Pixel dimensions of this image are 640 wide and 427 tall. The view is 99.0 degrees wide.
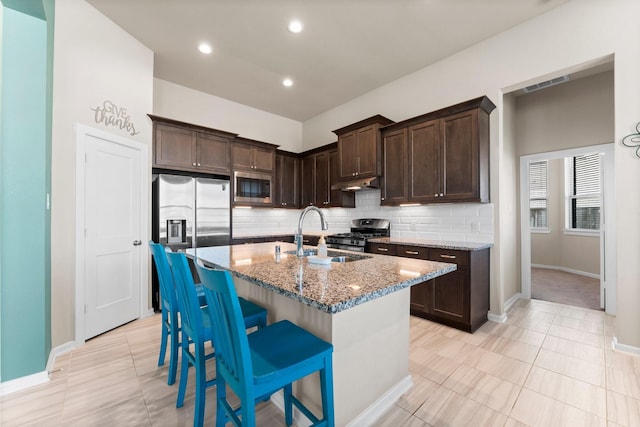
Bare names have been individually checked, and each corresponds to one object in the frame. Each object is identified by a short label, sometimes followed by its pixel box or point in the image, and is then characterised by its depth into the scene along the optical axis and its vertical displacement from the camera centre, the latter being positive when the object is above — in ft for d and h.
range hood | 12.94 +1.50
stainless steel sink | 6.73 -1.07
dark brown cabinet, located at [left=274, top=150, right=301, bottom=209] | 17.02 +2.17
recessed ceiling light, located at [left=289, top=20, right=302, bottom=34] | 9.51 +6.67
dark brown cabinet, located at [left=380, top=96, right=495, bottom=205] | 9.90 +2.34
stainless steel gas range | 12.25 -1.02
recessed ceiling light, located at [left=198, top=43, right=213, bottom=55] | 10.83 +6.71
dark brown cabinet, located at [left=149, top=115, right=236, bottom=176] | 11.60 +3.08
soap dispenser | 6.06 -0.77
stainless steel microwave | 14.60 +1.53
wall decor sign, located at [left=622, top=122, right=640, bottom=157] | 7.56 +2.10
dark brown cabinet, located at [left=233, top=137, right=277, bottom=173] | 14.64 +3.33
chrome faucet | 6.72 -0.67
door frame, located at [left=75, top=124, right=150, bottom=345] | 8.61 -0.31
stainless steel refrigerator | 11.28 +0.11
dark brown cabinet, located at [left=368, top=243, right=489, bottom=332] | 9.34 -2.78
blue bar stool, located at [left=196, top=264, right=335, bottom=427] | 3.35 -2.04
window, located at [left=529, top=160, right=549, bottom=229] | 19.25 +1.34
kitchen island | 4.00 -1.88
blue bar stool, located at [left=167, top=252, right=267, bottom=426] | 4.82 -2.13
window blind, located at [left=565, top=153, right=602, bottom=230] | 16.65 +1.42
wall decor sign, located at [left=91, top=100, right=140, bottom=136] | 9.33 +3.50
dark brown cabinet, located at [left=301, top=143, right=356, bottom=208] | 15.53 +2.13
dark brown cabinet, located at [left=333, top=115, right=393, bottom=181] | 12.77 +3.23
